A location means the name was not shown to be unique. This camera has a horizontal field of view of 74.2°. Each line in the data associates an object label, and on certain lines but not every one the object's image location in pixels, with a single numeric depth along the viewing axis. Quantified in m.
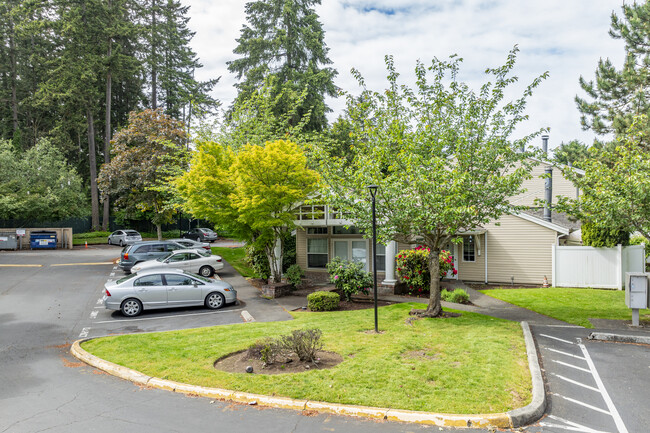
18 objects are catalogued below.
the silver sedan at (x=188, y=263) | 20.22
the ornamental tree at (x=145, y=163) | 28.20
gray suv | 22.00
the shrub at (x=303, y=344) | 8.42
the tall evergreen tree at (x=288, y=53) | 34.72
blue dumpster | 32.81
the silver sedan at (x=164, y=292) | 14.34
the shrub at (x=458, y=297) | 15.77
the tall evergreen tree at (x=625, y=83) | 23.55
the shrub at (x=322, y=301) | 14.80
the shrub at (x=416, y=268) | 17.59
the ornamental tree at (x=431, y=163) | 11.57
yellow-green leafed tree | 16.17
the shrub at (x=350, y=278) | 16.08
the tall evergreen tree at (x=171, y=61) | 46.50
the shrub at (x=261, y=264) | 20.97
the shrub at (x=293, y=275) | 19.03
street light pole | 10.97
